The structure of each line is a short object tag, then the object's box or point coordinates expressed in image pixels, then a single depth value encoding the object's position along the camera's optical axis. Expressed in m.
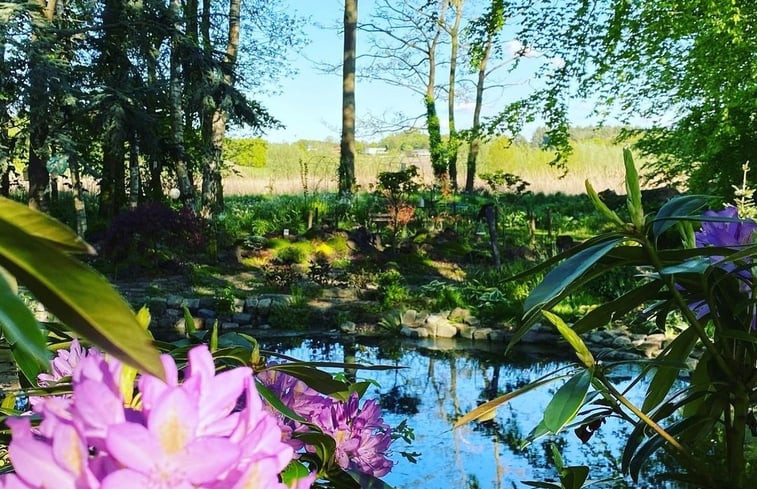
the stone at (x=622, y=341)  6.86
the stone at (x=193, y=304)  8.20
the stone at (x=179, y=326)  7.67
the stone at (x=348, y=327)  7.67
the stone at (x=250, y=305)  8.30
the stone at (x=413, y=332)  7.65
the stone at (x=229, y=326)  7.79
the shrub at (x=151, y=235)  9.63
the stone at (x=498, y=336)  7.54
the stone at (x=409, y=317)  7.90
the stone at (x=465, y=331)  7.66
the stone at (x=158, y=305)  7.90
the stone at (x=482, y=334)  7.57
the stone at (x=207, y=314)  8.00
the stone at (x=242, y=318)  8.08
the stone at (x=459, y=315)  7.95
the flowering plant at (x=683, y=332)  0.57
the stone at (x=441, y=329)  7.75
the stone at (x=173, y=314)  7.89
